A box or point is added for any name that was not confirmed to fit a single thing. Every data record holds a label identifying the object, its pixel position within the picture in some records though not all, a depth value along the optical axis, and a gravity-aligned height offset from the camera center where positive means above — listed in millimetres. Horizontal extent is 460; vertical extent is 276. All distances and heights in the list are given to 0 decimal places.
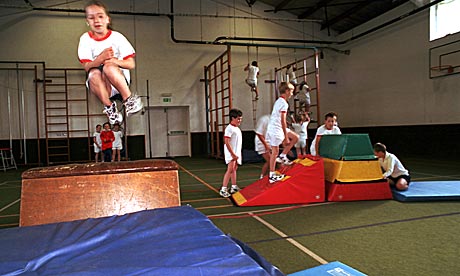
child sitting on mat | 4438 -585
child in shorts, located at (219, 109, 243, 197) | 4715 -211
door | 11656 +44
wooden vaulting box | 2232 -393
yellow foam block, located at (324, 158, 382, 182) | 4238 -551
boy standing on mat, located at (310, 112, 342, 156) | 5332 -11
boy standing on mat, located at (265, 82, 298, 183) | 4363 +47
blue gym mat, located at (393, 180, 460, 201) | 4008 -831
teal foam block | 4320 -263
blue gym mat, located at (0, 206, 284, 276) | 1275 -518
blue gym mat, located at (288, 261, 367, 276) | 1988 -869
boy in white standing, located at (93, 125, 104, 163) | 8777 -218
